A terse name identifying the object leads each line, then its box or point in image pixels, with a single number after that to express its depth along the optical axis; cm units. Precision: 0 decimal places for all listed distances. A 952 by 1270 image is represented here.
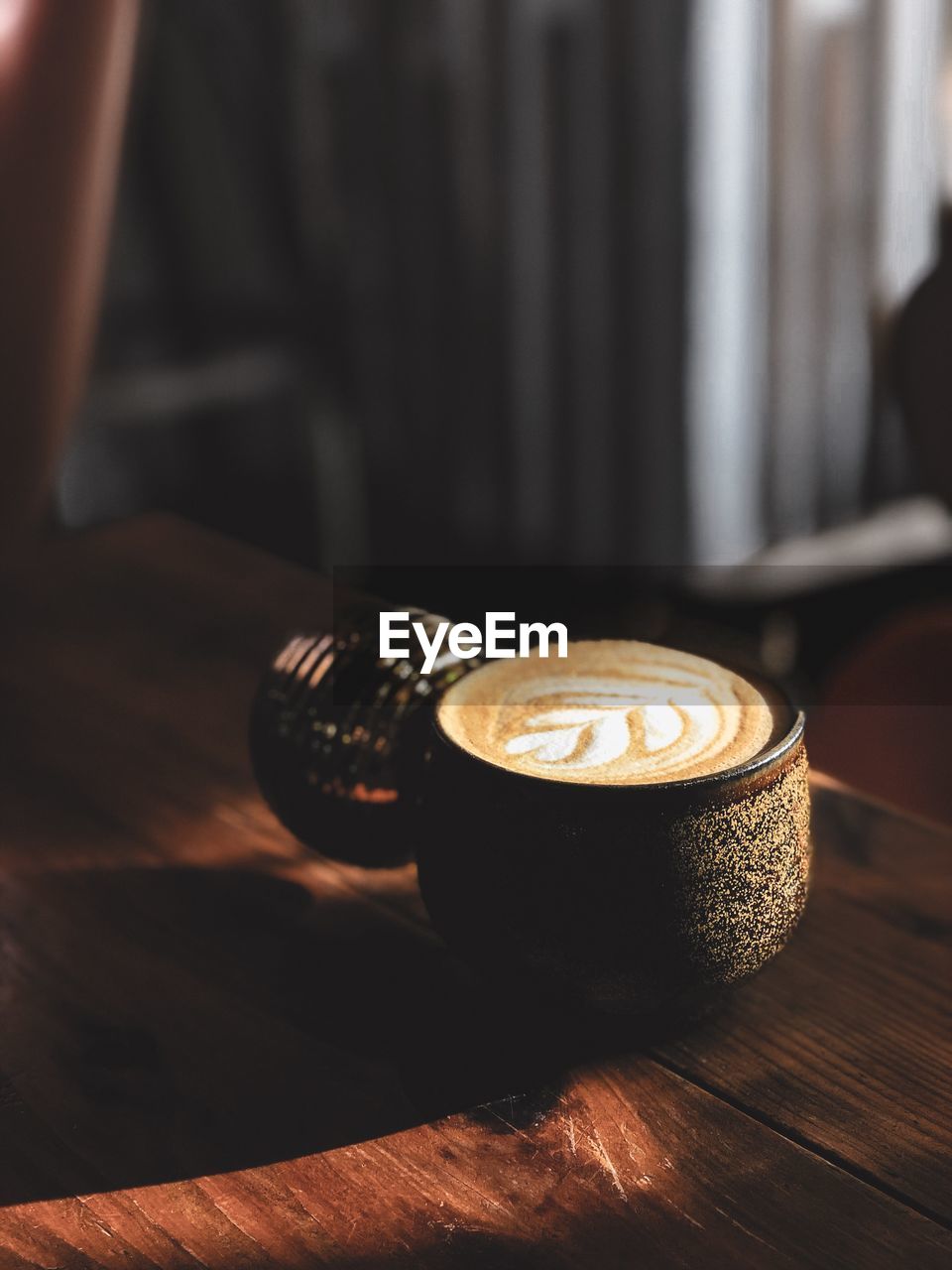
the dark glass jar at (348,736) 41
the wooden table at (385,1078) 30
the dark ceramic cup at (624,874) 31
